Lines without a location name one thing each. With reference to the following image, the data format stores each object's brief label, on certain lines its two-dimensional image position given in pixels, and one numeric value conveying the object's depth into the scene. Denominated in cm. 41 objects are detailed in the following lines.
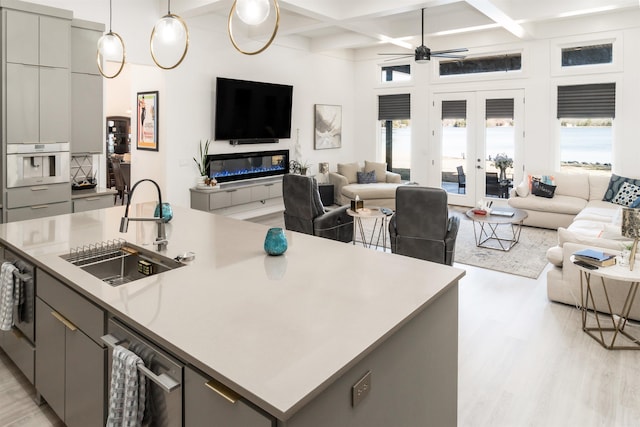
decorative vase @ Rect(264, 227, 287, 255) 242
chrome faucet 254
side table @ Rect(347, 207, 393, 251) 529
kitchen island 129
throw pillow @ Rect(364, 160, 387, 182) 955
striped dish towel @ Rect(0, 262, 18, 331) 254
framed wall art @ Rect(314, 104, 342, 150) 948
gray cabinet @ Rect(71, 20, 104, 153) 497
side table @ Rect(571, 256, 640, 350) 312
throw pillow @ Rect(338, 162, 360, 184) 952
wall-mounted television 740
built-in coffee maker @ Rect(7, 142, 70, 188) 441
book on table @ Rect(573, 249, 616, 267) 322
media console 709
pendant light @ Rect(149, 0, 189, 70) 299
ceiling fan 641
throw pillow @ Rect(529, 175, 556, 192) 745
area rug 519
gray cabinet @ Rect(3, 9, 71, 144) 431
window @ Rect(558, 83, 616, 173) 745
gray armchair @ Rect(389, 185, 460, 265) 436
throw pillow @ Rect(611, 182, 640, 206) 667
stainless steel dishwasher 146
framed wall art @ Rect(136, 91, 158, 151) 687
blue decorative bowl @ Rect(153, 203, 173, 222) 316
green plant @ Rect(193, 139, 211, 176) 727
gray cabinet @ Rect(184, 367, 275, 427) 121
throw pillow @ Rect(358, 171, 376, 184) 936
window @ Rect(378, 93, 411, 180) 985
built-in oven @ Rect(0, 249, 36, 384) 248
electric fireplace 748
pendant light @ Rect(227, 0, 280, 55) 244
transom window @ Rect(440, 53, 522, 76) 833
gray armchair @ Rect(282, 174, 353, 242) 536
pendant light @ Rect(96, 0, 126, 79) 344
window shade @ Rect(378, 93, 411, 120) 978
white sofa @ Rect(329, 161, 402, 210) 856
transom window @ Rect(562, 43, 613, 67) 738
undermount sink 246
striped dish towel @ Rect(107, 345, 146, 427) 153
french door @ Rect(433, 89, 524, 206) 847
